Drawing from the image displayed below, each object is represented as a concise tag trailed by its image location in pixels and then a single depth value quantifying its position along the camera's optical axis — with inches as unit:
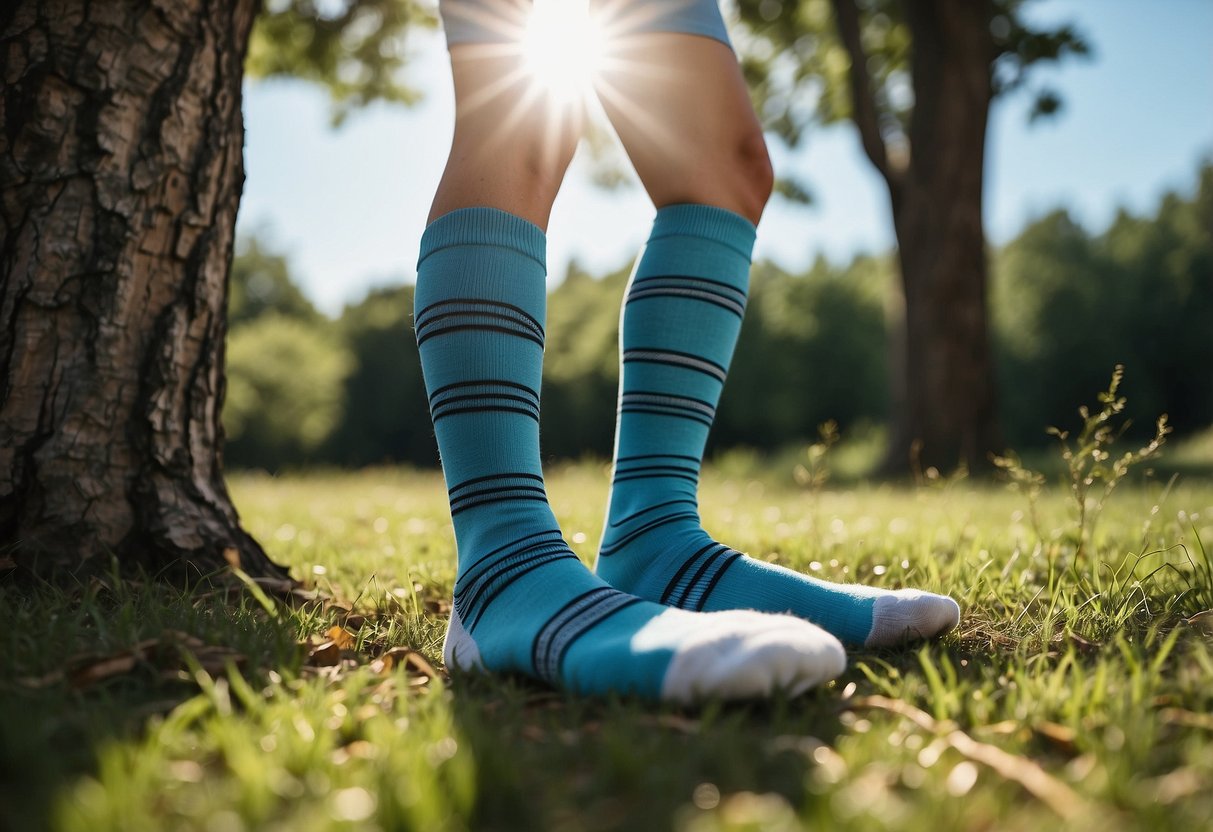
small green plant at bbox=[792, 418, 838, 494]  83.8
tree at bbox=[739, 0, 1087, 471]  270.4
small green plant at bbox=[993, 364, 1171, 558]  66.1
